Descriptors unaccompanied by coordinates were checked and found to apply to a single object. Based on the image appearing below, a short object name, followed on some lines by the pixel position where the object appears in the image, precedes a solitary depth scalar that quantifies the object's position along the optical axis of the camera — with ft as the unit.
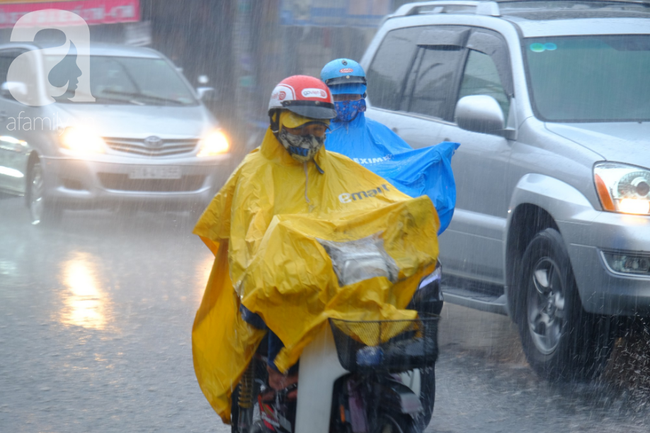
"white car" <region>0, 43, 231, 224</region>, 64.39
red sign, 117.29
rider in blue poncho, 27.53
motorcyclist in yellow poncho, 19.16
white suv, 30.35
